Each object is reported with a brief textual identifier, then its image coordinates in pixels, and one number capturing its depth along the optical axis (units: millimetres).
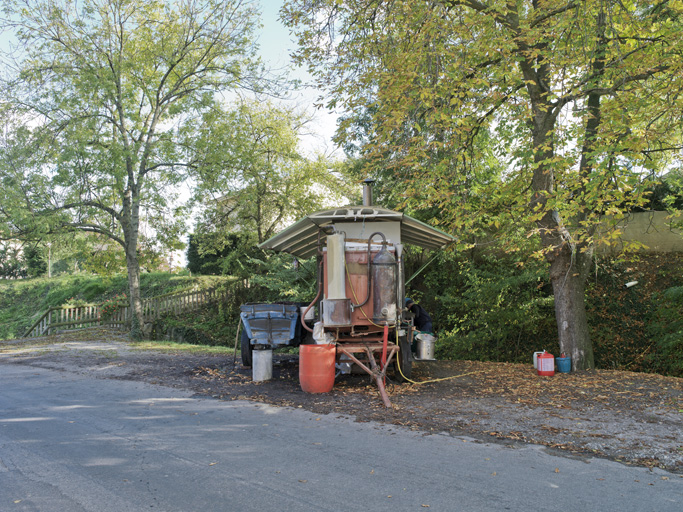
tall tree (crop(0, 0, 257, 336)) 15492
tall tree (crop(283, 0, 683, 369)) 7453
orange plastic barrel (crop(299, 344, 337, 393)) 7387
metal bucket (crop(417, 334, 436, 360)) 9031
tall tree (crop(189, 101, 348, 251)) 17109
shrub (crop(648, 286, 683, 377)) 10484
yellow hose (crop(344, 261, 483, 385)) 7805
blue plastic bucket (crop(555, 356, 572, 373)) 8633
